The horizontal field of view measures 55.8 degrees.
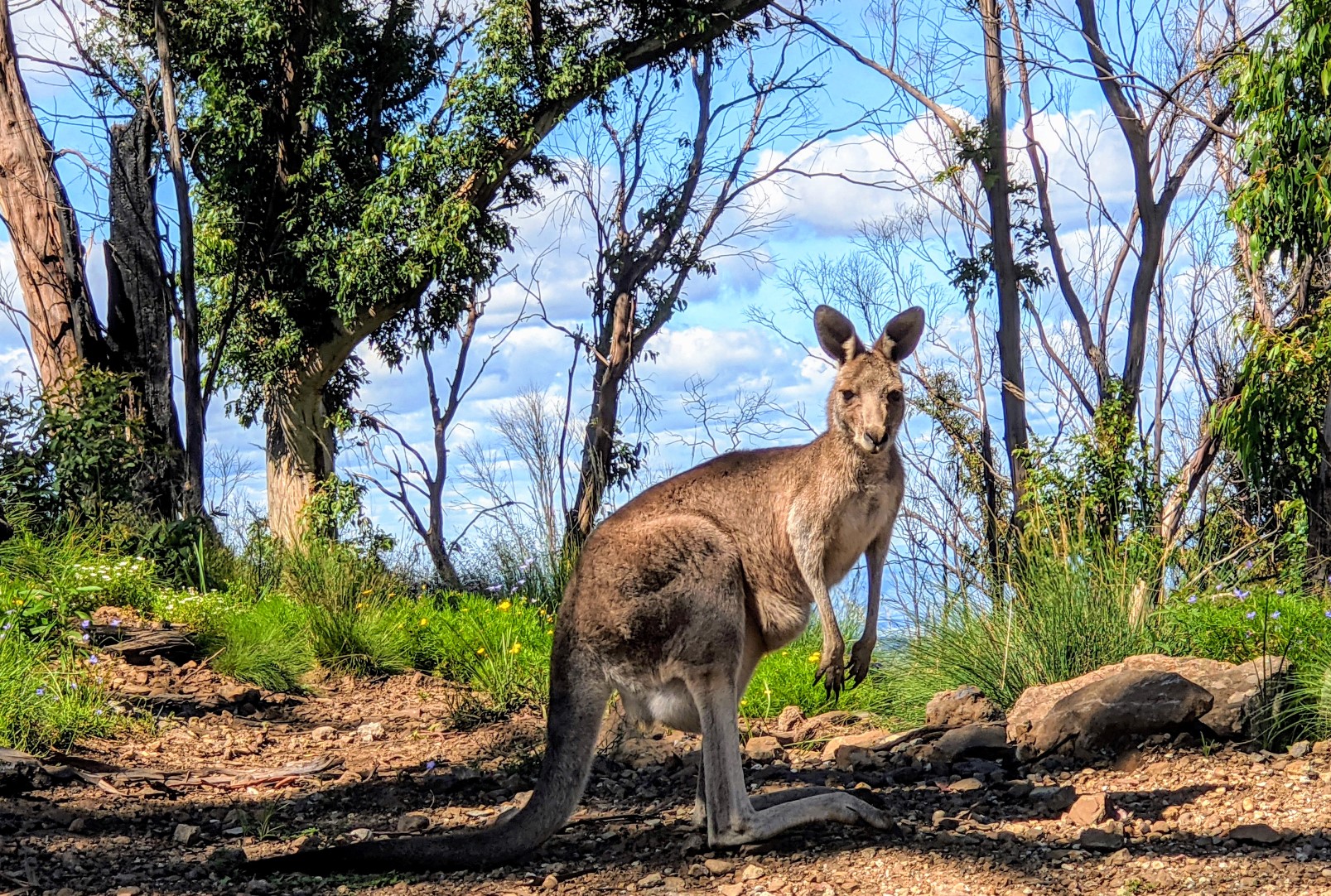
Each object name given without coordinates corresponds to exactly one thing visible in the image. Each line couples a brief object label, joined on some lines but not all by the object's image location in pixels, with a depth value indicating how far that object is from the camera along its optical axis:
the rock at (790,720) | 7.55
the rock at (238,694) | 9.12
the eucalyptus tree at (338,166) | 16.41
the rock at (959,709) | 7.12
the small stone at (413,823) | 6.05
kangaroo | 4.72
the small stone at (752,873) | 4.72
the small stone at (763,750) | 6.86
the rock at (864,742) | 6.85
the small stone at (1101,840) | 4.96
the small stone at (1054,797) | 5.56
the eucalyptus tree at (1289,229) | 11.60
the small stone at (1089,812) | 5.29
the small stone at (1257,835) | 4.96
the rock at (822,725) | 7.45
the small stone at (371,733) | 8.33
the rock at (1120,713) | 6.20
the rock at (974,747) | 6.43
